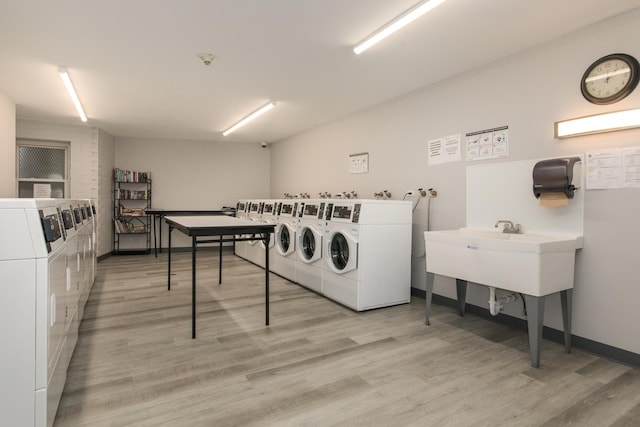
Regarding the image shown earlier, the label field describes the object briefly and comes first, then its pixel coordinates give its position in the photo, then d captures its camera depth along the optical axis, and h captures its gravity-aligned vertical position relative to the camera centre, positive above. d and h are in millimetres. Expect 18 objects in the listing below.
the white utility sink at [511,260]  2346 -382
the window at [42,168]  5852 +693
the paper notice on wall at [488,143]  3195 +664
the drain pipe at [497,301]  2789 -771
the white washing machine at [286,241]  4723 -479
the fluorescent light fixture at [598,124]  2389 +664
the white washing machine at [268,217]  5320 -142
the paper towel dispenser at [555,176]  2572 +275
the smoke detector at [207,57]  3172 +1456
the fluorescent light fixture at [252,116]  4824 +1508
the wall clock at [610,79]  2391 +986
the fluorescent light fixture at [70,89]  3506 +1434
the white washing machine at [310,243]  4117 -446
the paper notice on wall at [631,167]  2383 +318
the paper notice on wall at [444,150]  3635 +676
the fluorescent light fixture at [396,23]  2258 +1385
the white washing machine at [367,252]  3492 -472
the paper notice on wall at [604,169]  2479 +321
